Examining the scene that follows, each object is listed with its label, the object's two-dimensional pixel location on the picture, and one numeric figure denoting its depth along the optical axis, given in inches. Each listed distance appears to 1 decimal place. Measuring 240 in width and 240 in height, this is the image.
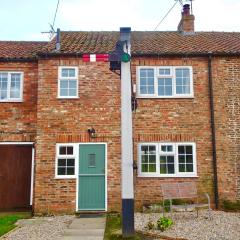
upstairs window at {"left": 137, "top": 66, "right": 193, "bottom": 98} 396.3
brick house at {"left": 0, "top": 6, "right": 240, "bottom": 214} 375.3
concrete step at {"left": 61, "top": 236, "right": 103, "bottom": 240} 253.2
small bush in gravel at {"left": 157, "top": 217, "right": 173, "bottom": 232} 272.0
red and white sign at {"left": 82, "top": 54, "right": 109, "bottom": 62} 273.1
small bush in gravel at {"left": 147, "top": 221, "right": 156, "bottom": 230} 277.9
